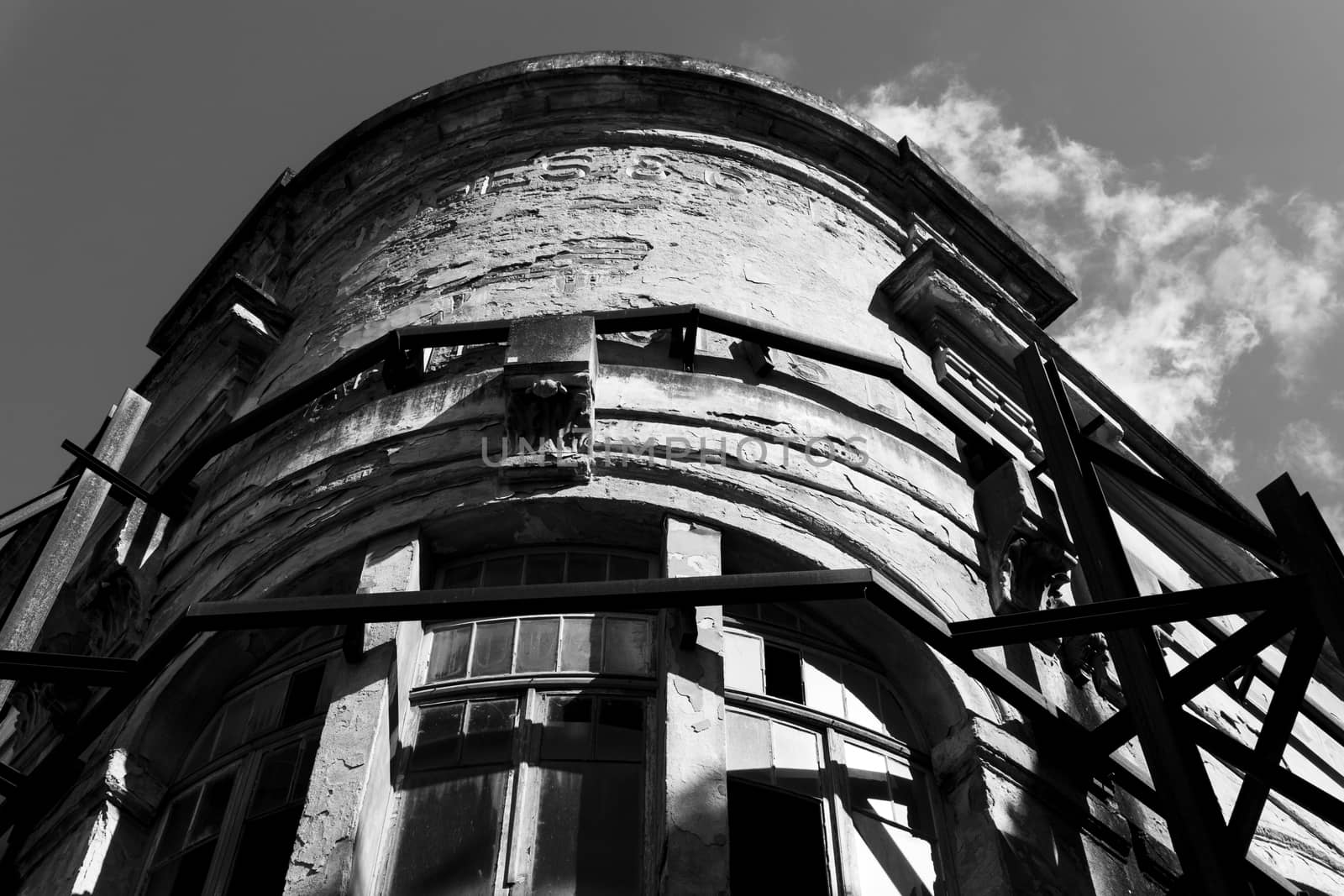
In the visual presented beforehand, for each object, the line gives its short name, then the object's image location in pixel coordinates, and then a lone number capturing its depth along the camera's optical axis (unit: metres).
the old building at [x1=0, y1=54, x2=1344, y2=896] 5.54
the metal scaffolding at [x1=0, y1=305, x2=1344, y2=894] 5.39
